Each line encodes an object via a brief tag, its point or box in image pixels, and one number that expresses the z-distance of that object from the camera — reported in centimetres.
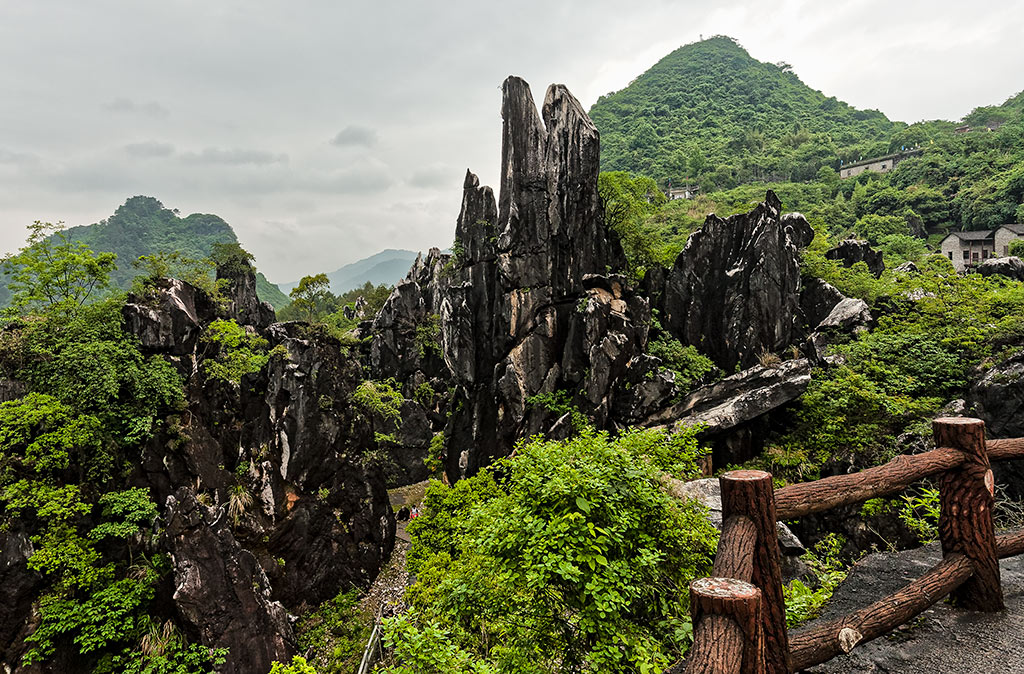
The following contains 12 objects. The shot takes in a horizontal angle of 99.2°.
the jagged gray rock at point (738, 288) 1828
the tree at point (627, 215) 2205
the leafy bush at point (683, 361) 1775
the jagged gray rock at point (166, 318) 1368
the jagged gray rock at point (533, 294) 1850
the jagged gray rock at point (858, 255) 2261
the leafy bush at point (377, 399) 1646
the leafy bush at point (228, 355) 1593
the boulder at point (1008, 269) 2139
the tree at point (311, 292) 3469
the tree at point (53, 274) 1443
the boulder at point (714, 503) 904
